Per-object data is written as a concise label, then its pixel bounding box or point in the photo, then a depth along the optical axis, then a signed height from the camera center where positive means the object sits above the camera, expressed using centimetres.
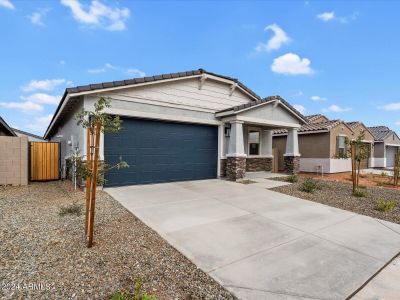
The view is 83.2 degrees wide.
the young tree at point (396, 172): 1168 -107
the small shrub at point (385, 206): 646 -160
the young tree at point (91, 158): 359 -13
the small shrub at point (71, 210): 538 -148
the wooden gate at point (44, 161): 1152 -62
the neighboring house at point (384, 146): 2344 +62
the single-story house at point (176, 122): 875 +133
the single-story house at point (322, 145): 1569 +42
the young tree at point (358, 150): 902 +5
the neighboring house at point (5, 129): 1200 +112
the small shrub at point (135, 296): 235 -156
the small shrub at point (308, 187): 866 -142
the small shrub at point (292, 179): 1076 -135
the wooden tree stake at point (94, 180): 353 -48
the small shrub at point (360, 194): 819 -157
